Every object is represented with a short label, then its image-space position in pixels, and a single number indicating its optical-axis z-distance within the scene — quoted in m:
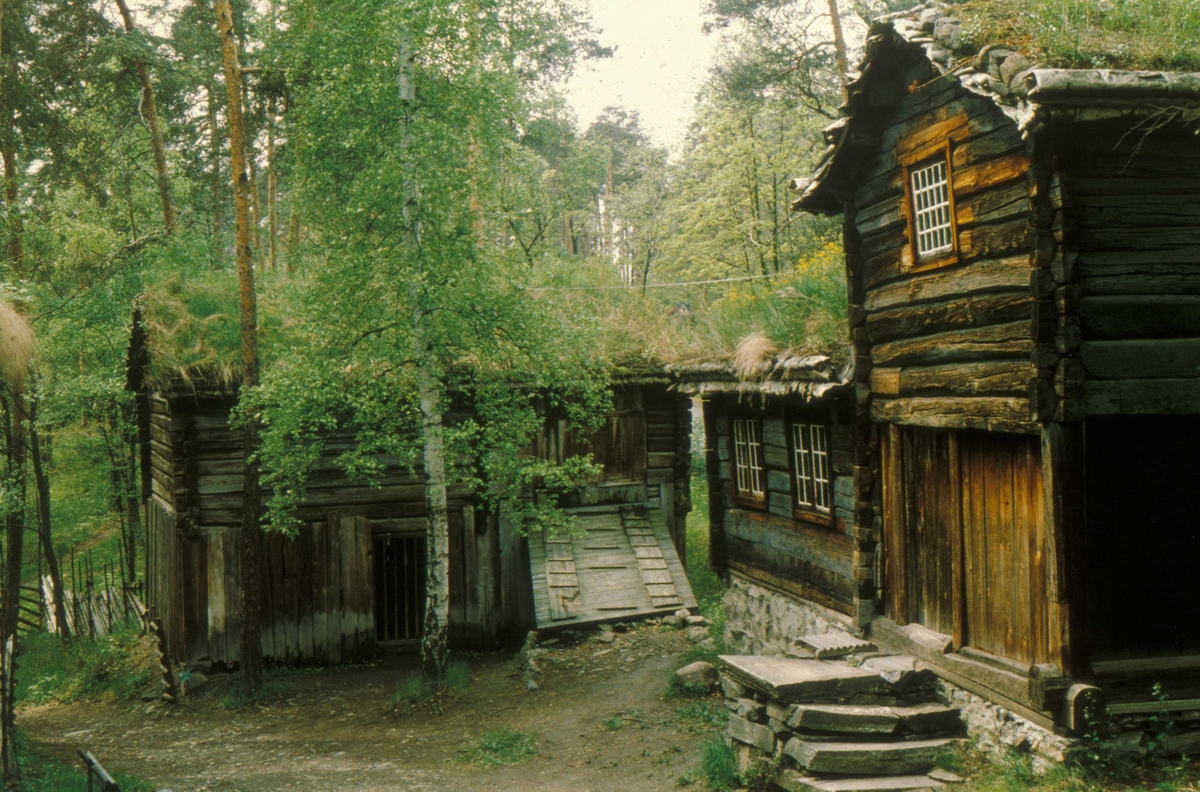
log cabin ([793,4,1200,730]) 6.87
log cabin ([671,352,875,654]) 10.02
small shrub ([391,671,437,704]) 12.04
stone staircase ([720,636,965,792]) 7.39
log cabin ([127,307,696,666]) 13.83
